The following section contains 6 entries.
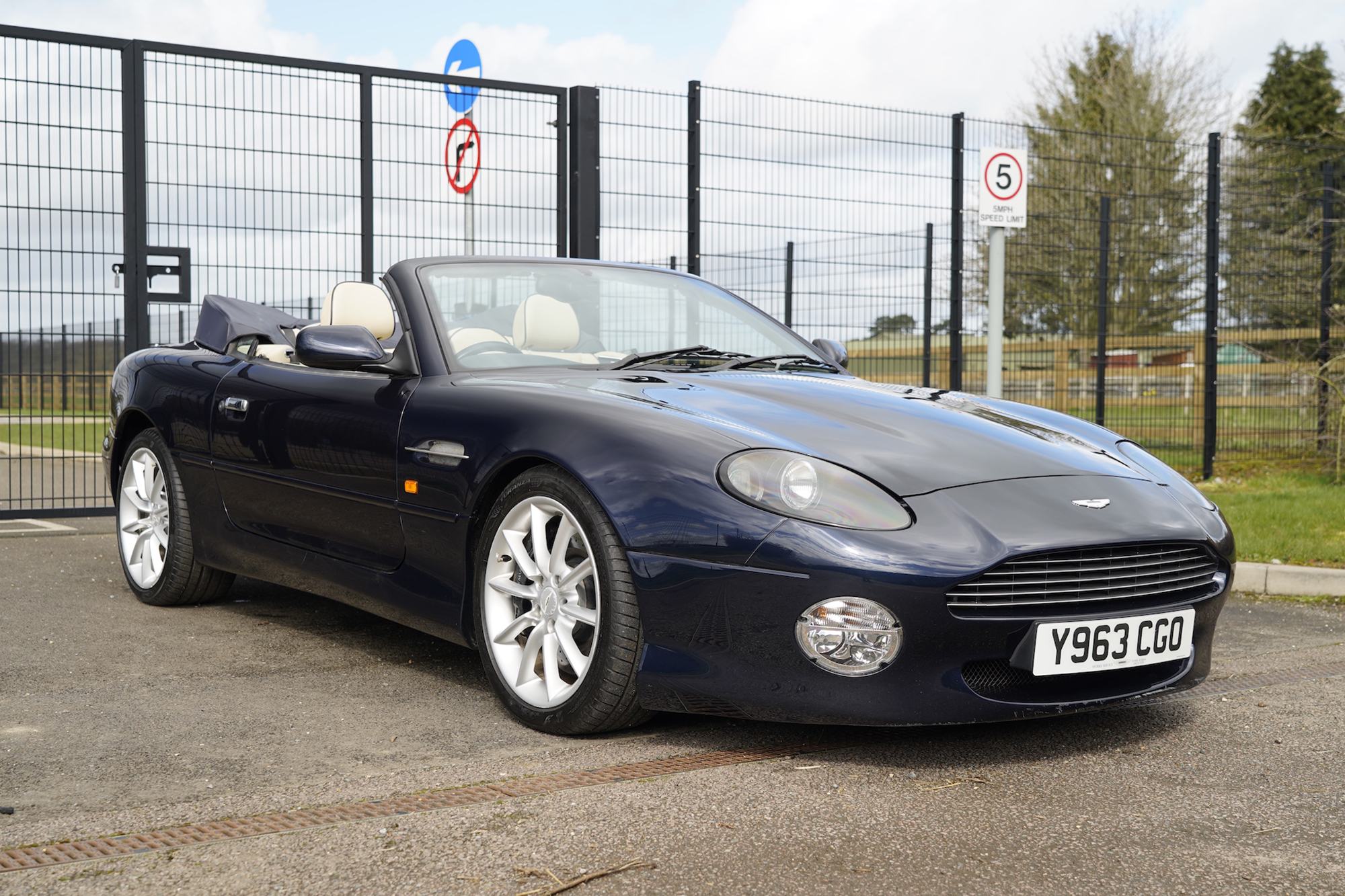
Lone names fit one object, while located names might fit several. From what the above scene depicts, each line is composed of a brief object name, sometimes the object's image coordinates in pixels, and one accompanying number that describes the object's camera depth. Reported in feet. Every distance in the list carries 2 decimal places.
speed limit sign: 25.09
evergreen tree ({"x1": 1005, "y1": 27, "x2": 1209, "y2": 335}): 36.99
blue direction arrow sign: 27.78
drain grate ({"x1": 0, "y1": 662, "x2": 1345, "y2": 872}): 7.90
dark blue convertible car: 9.42
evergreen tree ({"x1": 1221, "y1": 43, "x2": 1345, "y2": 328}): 35.88
